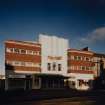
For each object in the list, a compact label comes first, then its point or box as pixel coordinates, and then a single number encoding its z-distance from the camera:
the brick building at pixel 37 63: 33.98
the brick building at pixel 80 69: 39.98
